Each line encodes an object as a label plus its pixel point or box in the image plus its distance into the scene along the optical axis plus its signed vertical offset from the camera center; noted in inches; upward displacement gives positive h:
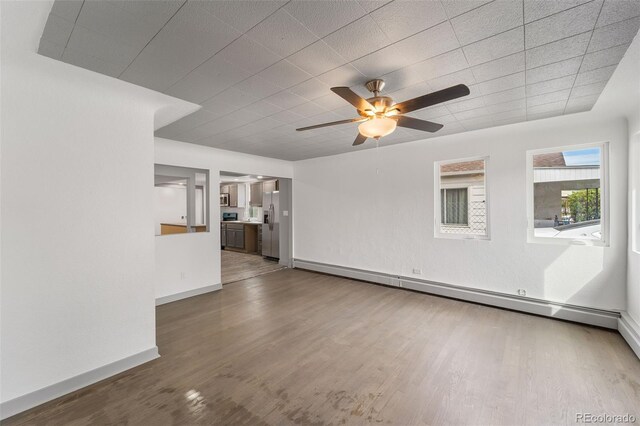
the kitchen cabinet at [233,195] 382.3 +24.0
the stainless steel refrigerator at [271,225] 279.4 -13.6
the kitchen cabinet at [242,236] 331.3 -30.9
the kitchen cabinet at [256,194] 333.2 +22.4
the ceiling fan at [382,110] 79.8 +32.8
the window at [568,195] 131.2 +8.5
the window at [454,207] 168.4 +3.0
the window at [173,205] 323.9 +9.7
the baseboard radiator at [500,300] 125.2 -48.4
